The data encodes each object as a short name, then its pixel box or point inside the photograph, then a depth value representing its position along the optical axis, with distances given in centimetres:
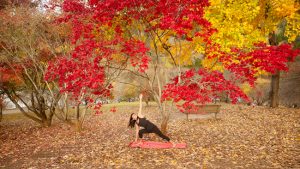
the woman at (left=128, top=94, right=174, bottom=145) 1088
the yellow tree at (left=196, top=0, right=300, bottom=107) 1510
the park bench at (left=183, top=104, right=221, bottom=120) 1652
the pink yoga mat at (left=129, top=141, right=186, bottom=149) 1080
